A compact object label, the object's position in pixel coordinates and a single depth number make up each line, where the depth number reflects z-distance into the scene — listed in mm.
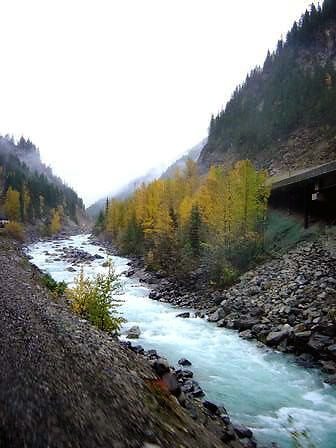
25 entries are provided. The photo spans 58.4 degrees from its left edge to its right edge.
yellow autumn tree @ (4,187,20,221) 82250
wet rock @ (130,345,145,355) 12322
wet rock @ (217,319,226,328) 17203
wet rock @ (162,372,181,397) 8195
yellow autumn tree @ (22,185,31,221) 92612
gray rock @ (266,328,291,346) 13930
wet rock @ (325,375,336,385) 10953
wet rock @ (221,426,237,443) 7119
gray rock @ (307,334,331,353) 12414
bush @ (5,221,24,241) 62344
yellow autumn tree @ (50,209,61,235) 95931
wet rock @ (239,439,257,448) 7362
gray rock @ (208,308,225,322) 18062
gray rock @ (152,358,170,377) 8930
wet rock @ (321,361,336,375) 11461
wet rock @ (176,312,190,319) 19141
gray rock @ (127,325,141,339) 15336
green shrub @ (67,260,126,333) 13031
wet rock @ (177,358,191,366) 12719
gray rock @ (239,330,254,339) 15172
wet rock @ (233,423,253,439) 7823
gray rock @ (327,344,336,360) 11922
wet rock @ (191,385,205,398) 9738
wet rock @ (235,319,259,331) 15984
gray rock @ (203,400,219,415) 8762
